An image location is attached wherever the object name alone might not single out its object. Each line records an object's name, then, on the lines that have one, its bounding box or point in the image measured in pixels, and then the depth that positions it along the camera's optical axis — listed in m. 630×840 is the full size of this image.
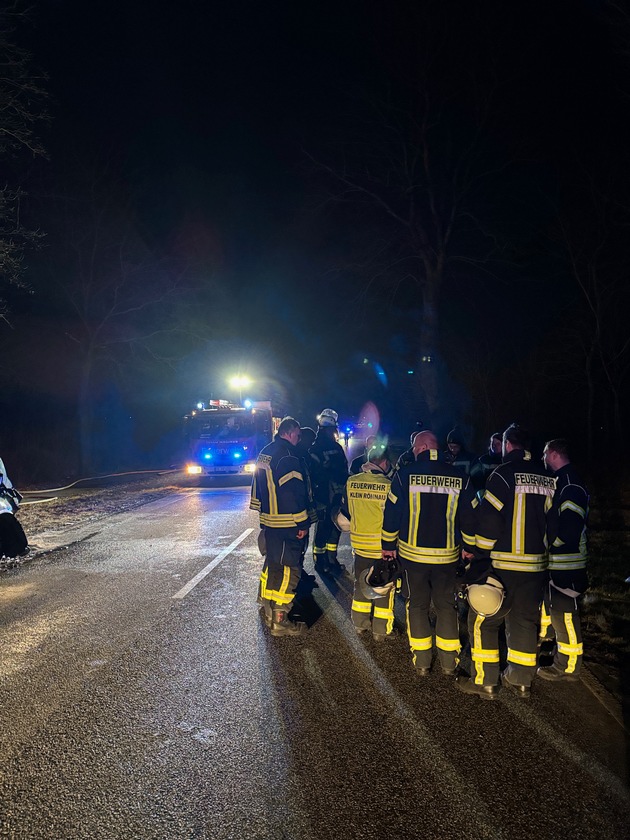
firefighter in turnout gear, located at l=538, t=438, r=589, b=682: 4.47
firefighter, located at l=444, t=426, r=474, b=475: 7.62
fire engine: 19.05
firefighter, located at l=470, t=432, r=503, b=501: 7.21
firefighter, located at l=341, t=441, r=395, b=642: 5.42
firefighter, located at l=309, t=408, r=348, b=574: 8.12
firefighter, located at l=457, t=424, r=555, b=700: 4.33
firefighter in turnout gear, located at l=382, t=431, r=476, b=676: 4.61
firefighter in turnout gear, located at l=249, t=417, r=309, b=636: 5.55
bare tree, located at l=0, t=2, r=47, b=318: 10.73
